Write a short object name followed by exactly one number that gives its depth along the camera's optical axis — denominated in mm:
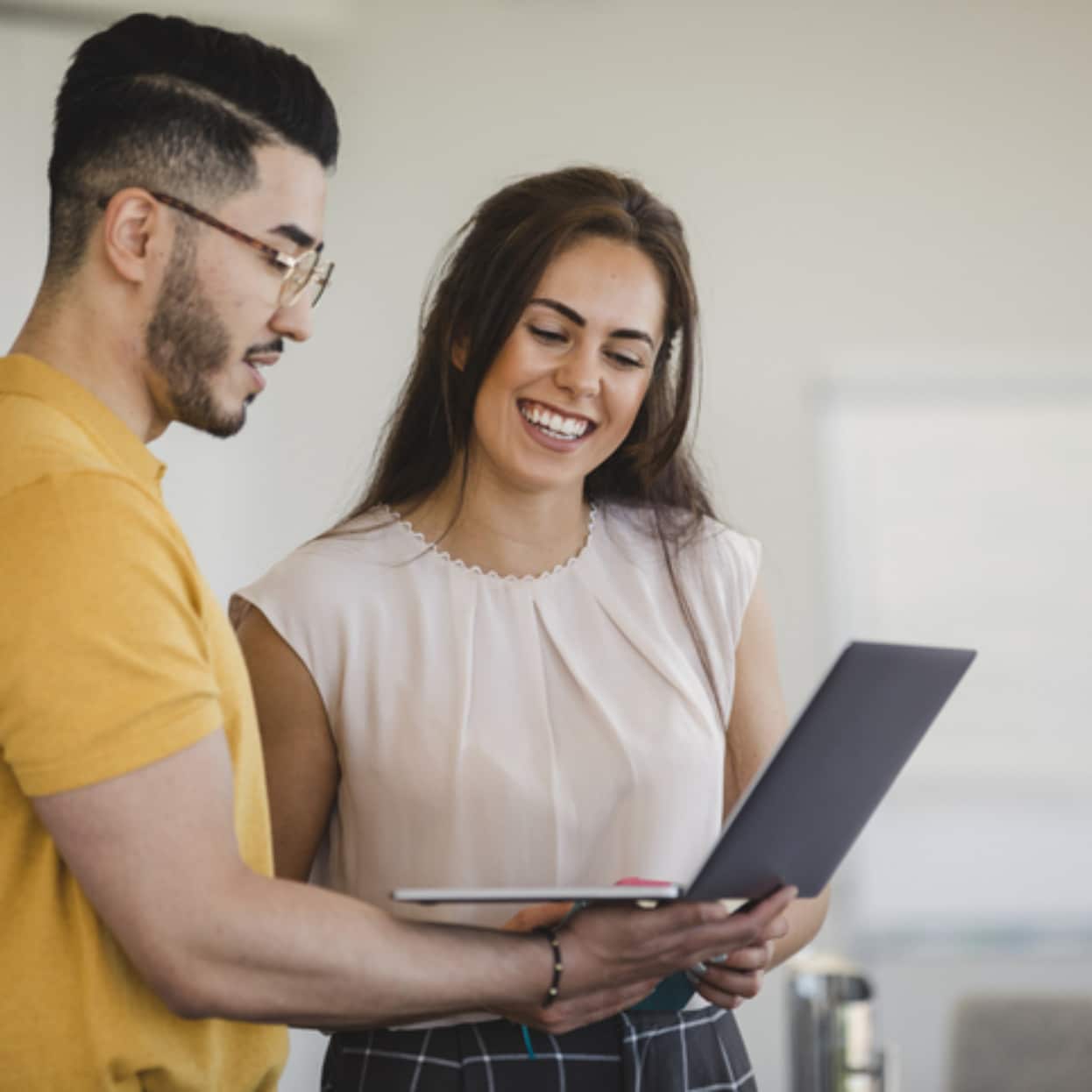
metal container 1928
